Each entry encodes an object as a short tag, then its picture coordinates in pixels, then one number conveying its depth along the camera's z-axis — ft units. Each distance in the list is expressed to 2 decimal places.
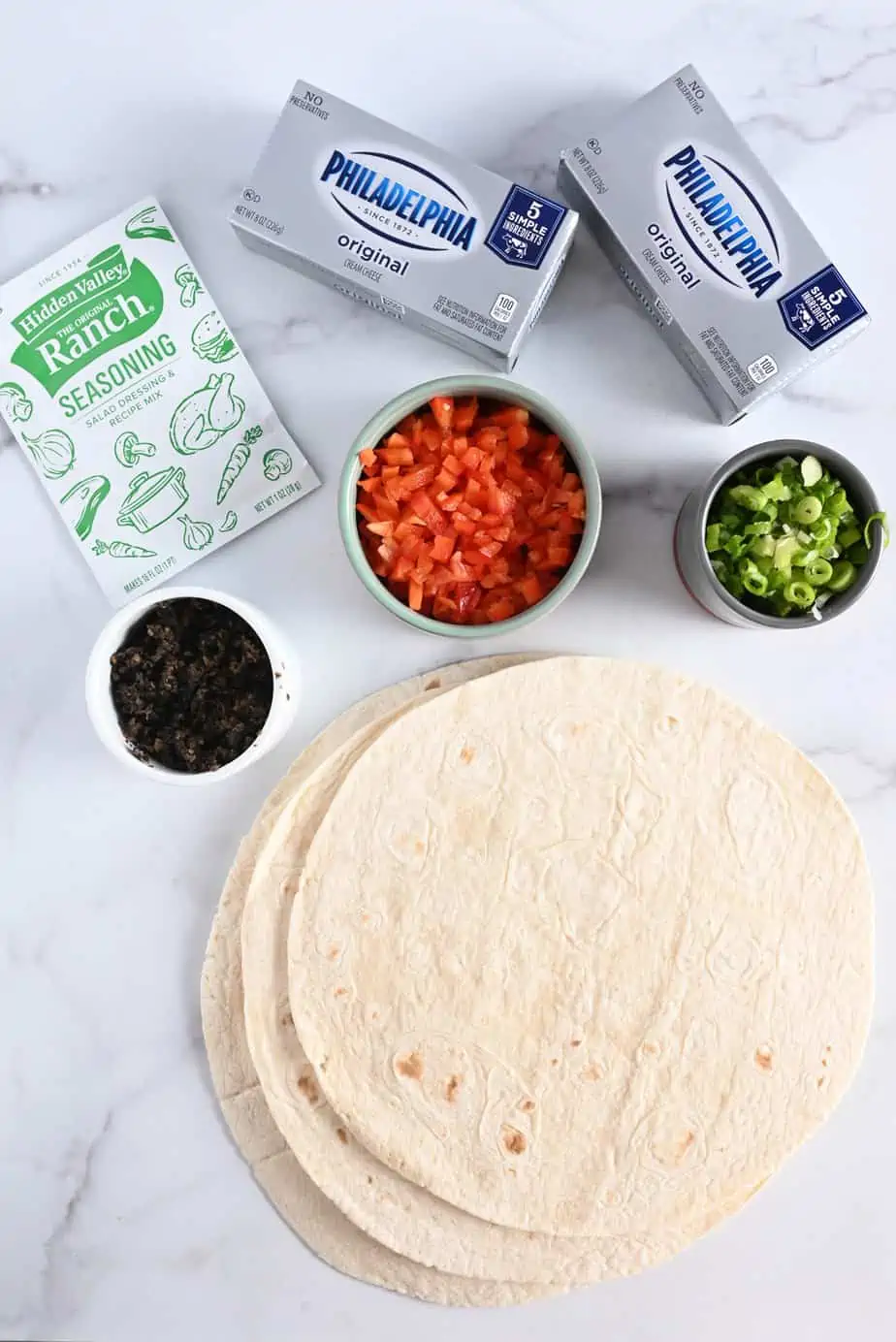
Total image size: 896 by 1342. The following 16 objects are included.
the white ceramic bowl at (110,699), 1.79
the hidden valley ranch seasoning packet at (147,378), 1.96
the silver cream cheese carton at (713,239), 1.75
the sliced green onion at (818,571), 1.73
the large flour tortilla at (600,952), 1.82
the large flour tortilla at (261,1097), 1.92
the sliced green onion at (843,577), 1.74
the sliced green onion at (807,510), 1.70
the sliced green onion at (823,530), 1.72
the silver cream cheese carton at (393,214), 1.78
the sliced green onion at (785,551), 1.71
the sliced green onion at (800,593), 1.73
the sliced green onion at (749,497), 1.72
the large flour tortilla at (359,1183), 1.86
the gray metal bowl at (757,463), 1.72
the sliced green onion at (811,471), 1.73
